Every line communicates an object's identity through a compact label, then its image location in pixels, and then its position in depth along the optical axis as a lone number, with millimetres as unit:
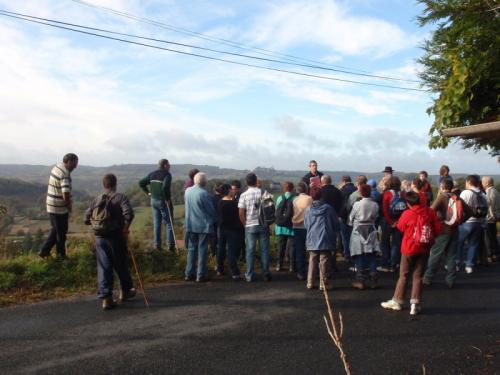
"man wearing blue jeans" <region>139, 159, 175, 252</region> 10008
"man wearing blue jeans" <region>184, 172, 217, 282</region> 8383
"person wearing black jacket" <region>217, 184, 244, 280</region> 8758
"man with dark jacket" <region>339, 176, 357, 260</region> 9897
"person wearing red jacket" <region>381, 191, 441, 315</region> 6547
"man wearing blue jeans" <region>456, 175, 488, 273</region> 9375
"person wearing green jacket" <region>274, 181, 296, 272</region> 9044
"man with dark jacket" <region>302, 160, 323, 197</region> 10784
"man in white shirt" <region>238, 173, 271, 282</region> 8547
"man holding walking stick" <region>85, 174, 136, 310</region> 6637
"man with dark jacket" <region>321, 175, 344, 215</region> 9480
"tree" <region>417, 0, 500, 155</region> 5352
